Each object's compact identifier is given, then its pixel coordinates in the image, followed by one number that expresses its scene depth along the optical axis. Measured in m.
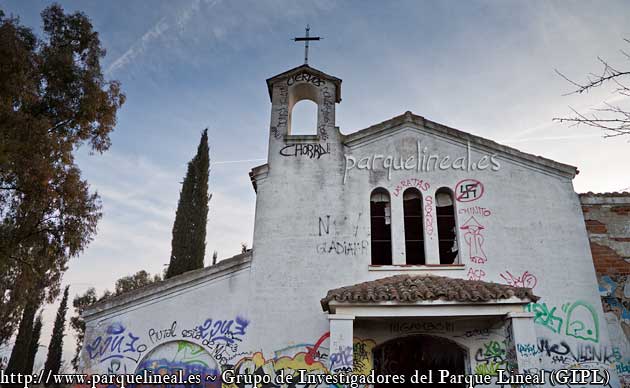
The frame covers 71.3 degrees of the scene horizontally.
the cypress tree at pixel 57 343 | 28.14
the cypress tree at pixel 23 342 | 23.24
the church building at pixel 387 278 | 8.44
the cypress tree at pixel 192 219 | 19.00
